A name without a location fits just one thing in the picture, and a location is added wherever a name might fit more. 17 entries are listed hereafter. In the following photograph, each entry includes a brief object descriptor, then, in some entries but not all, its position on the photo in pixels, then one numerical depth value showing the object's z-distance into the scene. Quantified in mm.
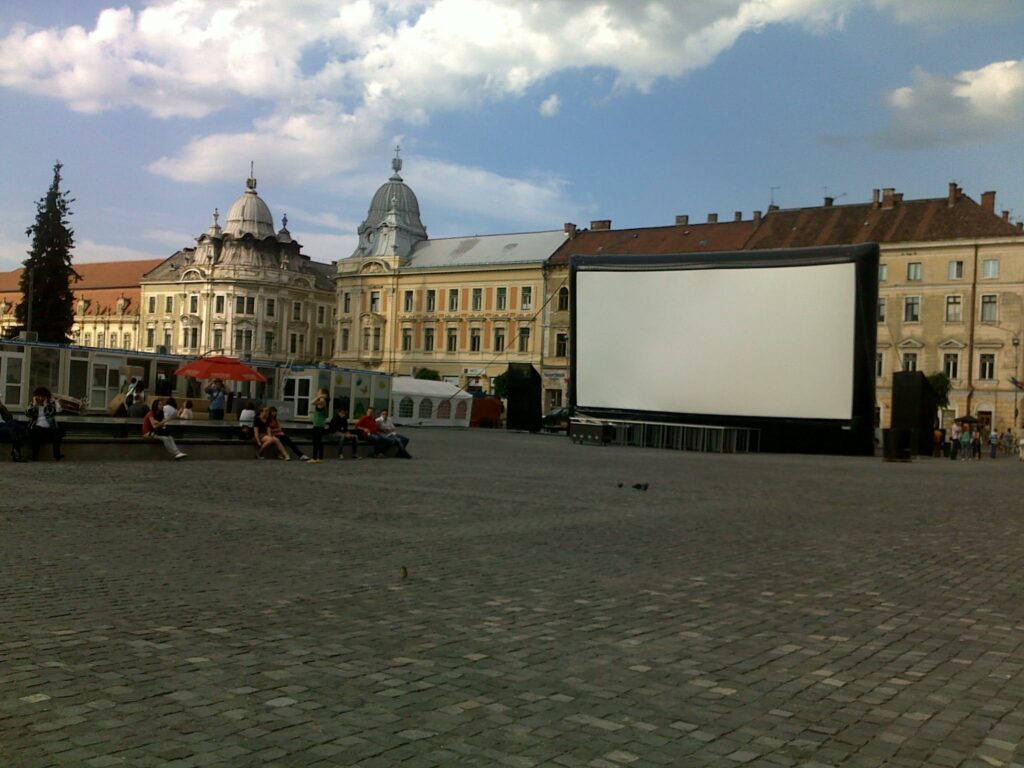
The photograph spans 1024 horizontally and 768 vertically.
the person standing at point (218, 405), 35375
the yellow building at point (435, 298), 82562
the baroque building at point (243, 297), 103062
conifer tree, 64625
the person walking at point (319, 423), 23062
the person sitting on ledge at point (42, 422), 18781
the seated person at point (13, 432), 18766
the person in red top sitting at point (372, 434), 25031
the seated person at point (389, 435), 25312
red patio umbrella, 35125
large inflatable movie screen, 33875
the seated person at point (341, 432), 24422
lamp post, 61744
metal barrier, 37688
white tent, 61562
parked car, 59719
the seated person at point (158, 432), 20750
